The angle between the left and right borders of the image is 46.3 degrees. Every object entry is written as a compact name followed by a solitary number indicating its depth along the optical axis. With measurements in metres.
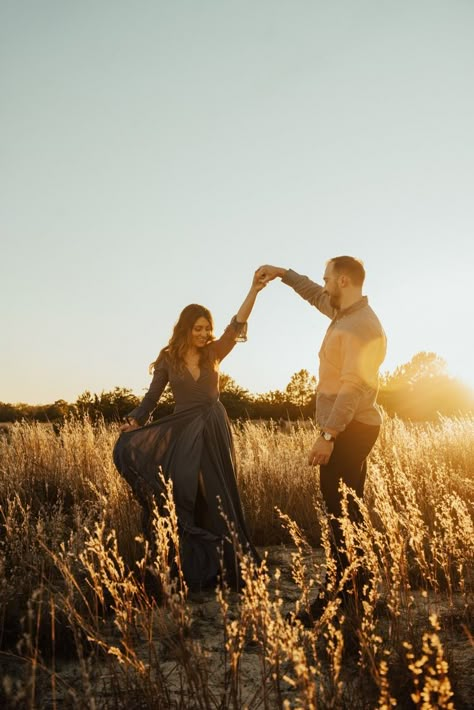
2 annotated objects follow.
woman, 4.16
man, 3.06
